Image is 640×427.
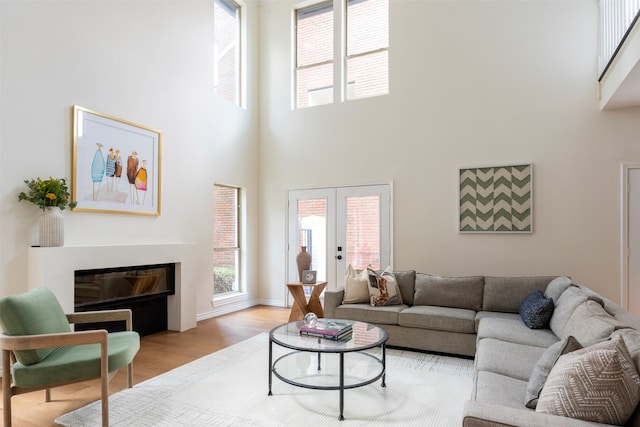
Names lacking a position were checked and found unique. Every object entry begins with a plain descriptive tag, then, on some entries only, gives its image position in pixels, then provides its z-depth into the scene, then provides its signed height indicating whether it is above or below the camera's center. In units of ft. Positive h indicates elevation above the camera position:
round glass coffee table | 9.15 -4.28
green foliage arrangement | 11.62 +0.77
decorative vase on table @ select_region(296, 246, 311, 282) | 18.12 -1.92
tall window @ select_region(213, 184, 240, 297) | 19.83 -1.14
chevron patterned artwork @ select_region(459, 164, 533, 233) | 16.05 +0.82
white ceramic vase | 11.81 -0.26
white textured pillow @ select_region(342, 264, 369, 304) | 14.80 -2.64
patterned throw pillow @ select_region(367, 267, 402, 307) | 14.42 -2.62
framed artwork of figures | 13.25 +1.99
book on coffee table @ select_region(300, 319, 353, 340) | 9.93 -2.84
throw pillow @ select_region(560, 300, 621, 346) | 7.35 -2.11
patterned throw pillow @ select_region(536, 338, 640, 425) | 4.97 -2.19
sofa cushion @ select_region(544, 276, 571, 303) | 11.74 -2.10
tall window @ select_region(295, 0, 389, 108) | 19.65 +8.72
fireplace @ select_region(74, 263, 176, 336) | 13.03 -2.64
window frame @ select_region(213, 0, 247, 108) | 21.45 +9.06
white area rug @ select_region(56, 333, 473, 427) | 8.65 -4.40
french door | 18.87 -0.49
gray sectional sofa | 6.16 -2.98
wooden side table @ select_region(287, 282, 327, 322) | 16.81 -3.59
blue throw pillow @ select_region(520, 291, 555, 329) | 11.14 -2.68
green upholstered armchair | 7.96 -2.96
